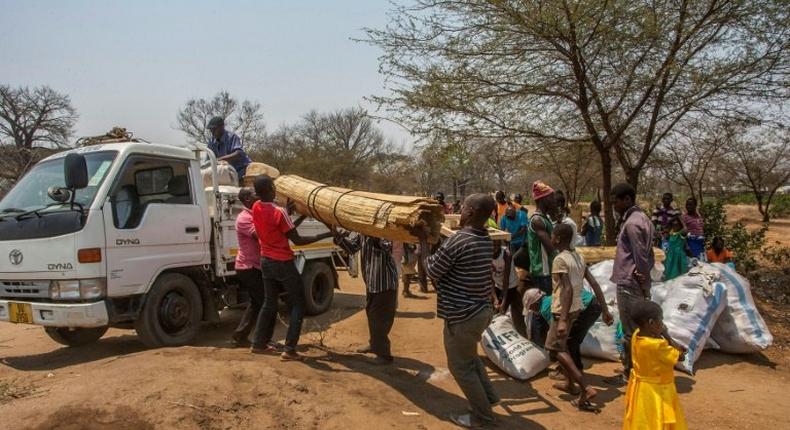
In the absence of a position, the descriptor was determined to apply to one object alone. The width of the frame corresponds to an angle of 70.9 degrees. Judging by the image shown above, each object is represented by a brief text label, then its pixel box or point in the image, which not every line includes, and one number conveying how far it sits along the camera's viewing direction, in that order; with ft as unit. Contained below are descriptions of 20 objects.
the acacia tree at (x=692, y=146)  31.50
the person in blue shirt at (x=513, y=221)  29.39
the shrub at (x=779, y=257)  38.62
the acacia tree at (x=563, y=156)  31.94
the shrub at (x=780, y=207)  108.34
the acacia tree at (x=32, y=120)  99.19
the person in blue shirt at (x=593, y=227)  32.56
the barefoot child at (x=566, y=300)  15.10
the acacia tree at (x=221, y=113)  123.44
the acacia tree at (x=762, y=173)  90.72
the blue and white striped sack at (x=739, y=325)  19.54
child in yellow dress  10.75
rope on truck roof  20.09
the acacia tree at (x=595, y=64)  25.59
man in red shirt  16.57
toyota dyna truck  16.44
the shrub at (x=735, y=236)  34.45
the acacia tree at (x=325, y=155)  102.63
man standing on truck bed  23.90
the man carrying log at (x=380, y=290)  17.11
